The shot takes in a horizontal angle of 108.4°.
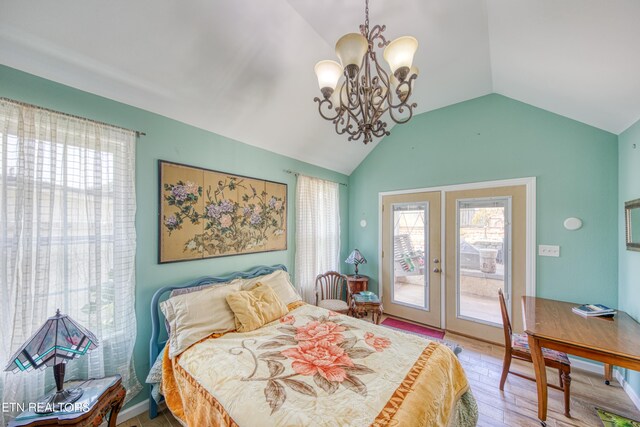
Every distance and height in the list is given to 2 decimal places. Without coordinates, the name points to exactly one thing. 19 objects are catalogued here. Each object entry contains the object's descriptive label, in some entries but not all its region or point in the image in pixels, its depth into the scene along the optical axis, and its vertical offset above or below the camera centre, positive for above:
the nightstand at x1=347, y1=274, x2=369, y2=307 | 3.59 -1.11
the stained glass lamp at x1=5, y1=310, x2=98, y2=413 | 1.22 -0.76
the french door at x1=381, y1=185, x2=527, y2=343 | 2.86 -0.61
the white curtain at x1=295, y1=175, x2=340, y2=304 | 3.32 -0.27
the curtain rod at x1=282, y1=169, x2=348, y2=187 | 3.19 +0.59
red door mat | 3.22 -1.69
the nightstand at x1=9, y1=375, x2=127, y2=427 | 1.21 -1.11
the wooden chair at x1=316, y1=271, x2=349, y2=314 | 3.21 -1.19
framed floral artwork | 2.08 -0.01
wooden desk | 1.48 -0.91
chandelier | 1.32 +0.85
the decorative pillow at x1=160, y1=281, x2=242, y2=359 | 1.70 -0.82
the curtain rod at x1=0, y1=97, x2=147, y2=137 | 1.42 +0.68
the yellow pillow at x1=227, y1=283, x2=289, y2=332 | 1.95 -0.84
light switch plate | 2.61 -0.42
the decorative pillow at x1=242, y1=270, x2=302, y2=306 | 2.39 -0.77
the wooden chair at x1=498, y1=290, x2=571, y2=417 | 1.84 -1.23
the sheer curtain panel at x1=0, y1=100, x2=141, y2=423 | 1.39 -0.16
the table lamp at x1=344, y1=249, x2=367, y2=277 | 3.68 -0.73
